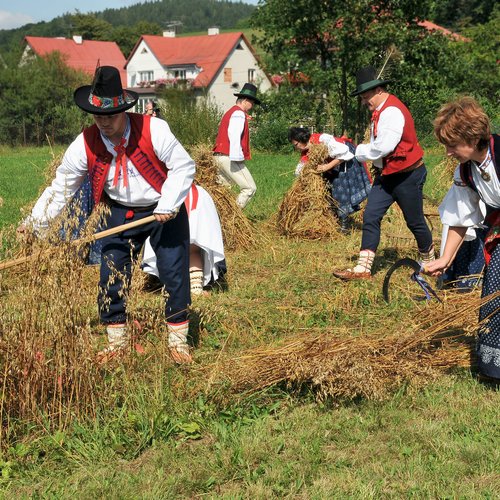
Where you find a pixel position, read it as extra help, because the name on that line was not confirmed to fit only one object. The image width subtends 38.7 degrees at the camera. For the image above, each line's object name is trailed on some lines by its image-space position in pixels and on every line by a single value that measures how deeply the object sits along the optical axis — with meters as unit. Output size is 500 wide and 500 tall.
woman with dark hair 8.45
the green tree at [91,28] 83.75
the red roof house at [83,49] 64.22
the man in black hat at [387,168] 6.17
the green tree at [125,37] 82.50
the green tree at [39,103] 30.83
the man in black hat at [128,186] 3.97
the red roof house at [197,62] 59.88
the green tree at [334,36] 22.34
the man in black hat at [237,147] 8.68
